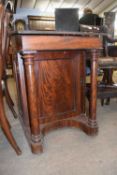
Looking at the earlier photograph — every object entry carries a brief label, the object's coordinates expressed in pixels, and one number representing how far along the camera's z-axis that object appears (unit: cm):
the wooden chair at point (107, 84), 178
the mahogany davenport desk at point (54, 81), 107
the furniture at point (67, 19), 199
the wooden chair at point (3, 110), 101
